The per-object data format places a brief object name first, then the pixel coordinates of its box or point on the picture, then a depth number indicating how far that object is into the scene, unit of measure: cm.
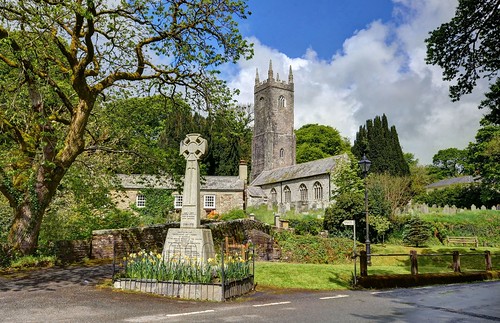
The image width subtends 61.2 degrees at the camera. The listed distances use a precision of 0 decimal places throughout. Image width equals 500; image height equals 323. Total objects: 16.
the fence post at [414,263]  1455
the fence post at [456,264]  1595
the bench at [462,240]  3091
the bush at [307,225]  3167
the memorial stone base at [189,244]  1168
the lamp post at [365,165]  1840
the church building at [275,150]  5794
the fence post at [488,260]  1696
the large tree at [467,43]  1265
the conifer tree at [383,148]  6222
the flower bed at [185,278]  974
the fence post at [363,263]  1344
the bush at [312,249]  2061
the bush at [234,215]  3842
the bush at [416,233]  2981
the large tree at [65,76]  1305
